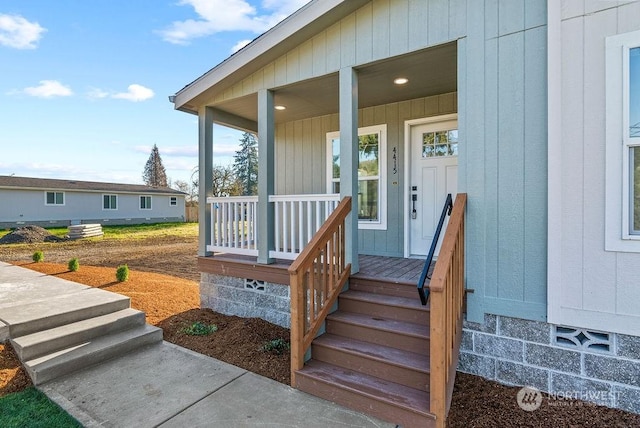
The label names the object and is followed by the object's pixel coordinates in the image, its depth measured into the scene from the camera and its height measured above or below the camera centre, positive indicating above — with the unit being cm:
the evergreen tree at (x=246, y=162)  3219 +476
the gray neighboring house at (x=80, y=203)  2016 +55
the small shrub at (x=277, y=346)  370 -160
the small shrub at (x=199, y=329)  424 -160
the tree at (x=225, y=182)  2742 +239
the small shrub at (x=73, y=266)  749 -128
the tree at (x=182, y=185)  3700 +285
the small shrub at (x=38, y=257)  859 -122
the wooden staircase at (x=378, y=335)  233 -115
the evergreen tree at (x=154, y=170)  4522 +556
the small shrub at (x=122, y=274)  667 -132
